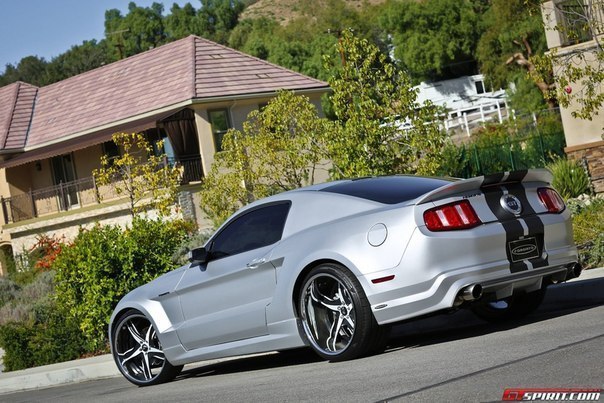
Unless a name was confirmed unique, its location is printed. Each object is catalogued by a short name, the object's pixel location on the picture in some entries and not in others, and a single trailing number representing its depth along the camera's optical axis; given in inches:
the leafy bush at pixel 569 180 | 893.8
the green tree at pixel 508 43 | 2395.4
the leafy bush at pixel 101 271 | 564.7
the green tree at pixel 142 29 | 5757.9
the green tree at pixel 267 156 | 837.8
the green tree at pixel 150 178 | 1059.9
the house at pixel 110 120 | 1441.9
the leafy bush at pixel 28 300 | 763.4
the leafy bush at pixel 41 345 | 575.8
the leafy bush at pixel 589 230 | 465.1
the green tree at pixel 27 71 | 5246.1
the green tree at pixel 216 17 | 5895.7
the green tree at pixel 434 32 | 3117.6
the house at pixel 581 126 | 964.0
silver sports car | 305.9
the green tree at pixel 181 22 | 5802.2
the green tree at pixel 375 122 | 687.1
